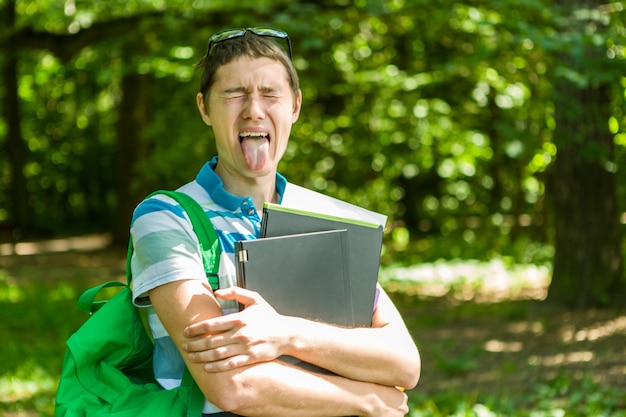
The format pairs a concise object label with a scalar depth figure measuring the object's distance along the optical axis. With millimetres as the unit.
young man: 1878
